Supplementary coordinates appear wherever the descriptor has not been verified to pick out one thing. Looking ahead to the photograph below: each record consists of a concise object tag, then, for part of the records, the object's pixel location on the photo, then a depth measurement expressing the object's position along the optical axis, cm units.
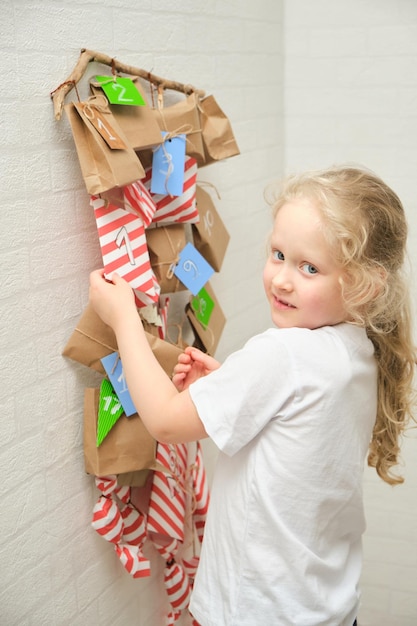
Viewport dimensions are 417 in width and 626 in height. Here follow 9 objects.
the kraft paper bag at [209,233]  197
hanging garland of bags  155
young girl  138
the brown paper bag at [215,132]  192
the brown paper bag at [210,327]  199
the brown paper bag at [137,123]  161
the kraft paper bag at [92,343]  162
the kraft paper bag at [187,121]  176
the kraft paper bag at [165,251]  179
